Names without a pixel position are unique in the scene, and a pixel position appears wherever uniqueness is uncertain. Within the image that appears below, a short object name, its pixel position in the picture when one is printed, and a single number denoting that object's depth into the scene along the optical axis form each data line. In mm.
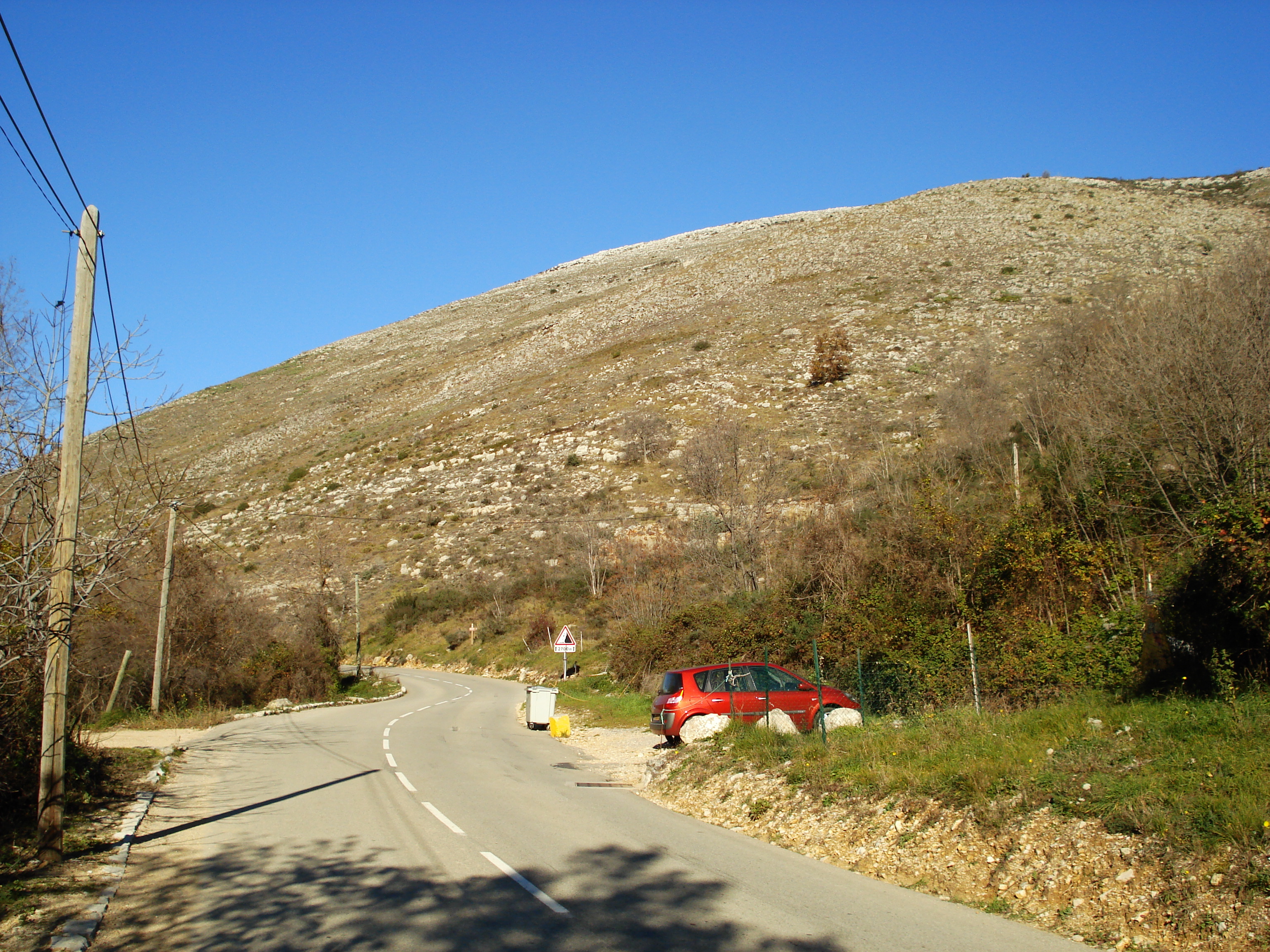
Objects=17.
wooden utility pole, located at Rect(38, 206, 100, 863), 7785
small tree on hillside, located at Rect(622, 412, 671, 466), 46281
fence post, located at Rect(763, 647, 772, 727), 12596
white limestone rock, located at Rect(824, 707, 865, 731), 13664
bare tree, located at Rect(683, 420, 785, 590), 27656
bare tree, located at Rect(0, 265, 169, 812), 7961
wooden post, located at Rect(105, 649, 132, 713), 20984
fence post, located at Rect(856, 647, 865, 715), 12961
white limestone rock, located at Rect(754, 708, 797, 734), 13500
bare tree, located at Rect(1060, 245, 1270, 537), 14062
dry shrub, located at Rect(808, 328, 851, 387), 48406
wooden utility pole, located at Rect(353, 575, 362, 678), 40469
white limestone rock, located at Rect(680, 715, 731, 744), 13936
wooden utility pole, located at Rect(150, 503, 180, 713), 22578
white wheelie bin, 20828
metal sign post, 27172
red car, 14945
